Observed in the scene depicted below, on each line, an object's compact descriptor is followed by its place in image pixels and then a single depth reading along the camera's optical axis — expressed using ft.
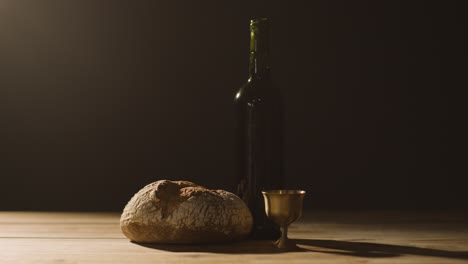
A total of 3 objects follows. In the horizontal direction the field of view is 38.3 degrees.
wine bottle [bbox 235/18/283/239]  5.37
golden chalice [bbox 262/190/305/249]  4.70
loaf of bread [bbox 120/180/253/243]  4.91
